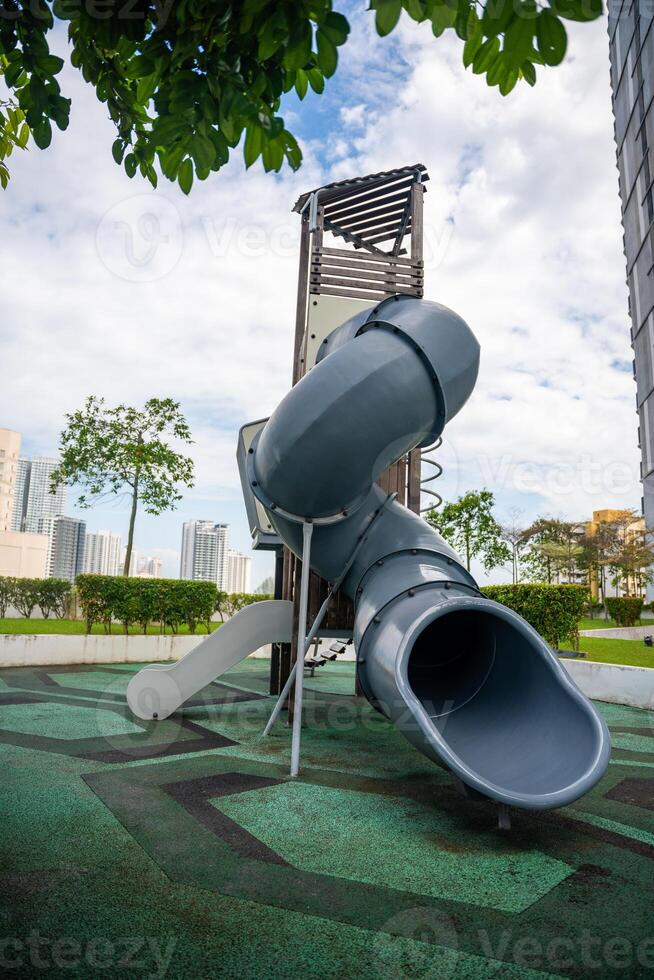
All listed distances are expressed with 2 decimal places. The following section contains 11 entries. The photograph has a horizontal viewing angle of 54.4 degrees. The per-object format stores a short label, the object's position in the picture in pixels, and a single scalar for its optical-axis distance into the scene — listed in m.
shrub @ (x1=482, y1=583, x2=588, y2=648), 11.34
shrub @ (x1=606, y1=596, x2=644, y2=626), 21.52
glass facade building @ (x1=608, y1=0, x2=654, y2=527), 22.69
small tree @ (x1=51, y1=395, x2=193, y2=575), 17.73
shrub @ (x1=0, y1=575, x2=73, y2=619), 16.83
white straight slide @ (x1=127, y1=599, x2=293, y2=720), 6.93
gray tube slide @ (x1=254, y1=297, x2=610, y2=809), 3.78
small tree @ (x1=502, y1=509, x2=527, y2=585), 29.25
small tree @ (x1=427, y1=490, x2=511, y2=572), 24.66
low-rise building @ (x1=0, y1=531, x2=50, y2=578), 58.44
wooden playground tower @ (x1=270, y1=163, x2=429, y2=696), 7.66
